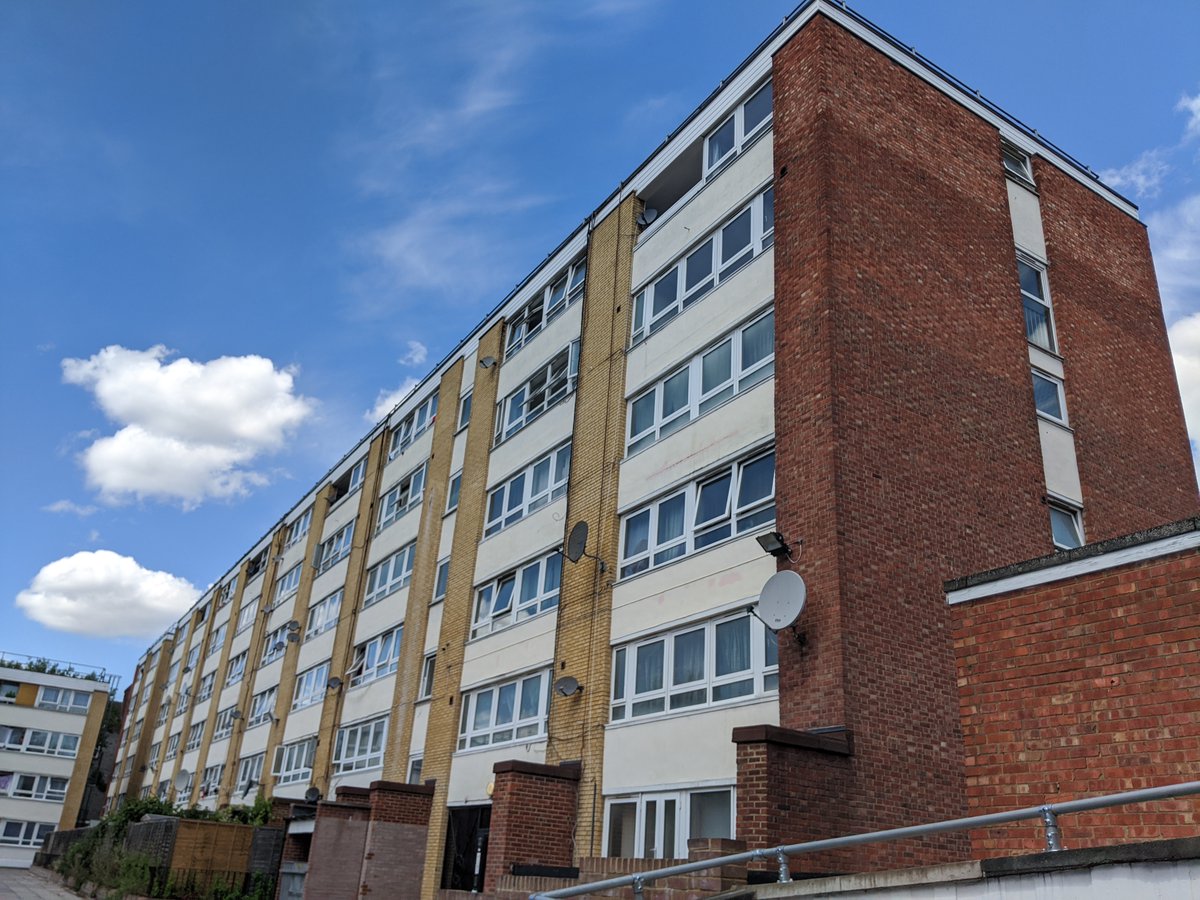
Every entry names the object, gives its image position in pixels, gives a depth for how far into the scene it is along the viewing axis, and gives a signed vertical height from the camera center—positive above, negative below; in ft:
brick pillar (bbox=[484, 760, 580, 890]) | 48.73 +3.24
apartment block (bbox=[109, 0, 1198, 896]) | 41.52 +20.58
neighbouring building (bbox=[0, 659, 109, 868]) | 166.61 +16.52
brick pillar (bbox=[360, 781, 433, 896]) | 63.62 +2.33
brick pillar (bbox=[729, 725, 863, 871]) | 34.17 +3.57
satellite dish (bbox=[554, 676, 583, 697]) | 53.72 +9.78
